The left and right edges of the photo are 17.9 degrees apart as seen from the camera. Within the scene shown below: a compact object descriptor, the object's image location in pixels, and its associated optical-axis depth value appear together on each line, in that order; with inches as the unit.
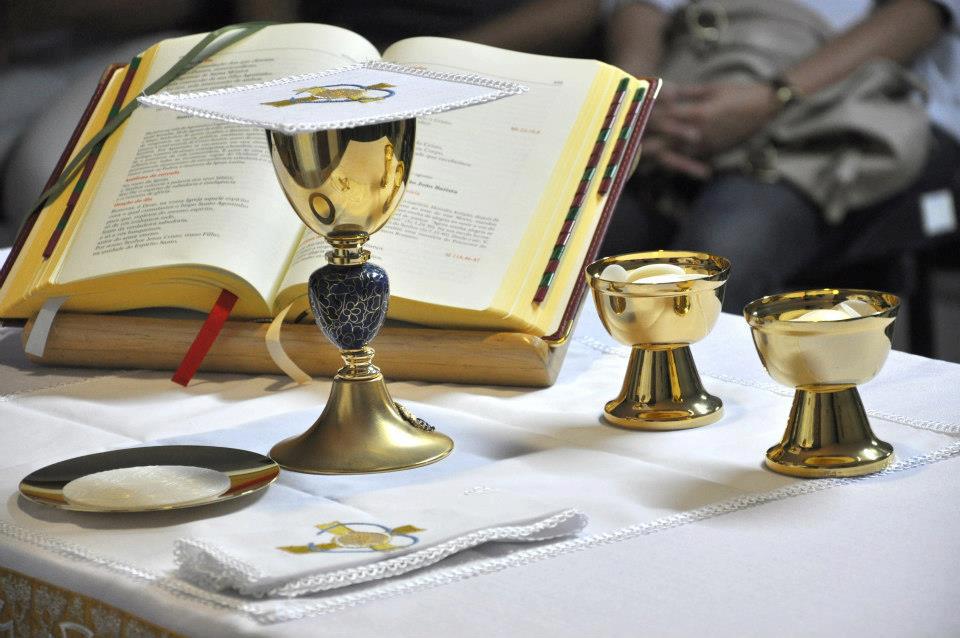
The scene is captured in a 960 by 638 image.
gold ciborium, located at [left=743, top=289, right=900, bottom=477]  66.1
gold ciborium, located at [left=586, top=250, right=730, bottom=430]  69.8
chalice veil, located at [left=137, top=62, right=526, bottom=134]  65.8
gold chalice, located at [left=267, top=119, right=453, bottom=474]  67.3
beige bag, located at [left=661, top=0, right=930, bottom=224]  127.5
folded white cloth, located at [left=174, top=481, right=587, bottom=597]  61.5
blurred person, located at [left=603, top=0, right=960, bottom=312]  129.2
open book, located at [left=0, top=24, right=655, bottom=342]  74.8
